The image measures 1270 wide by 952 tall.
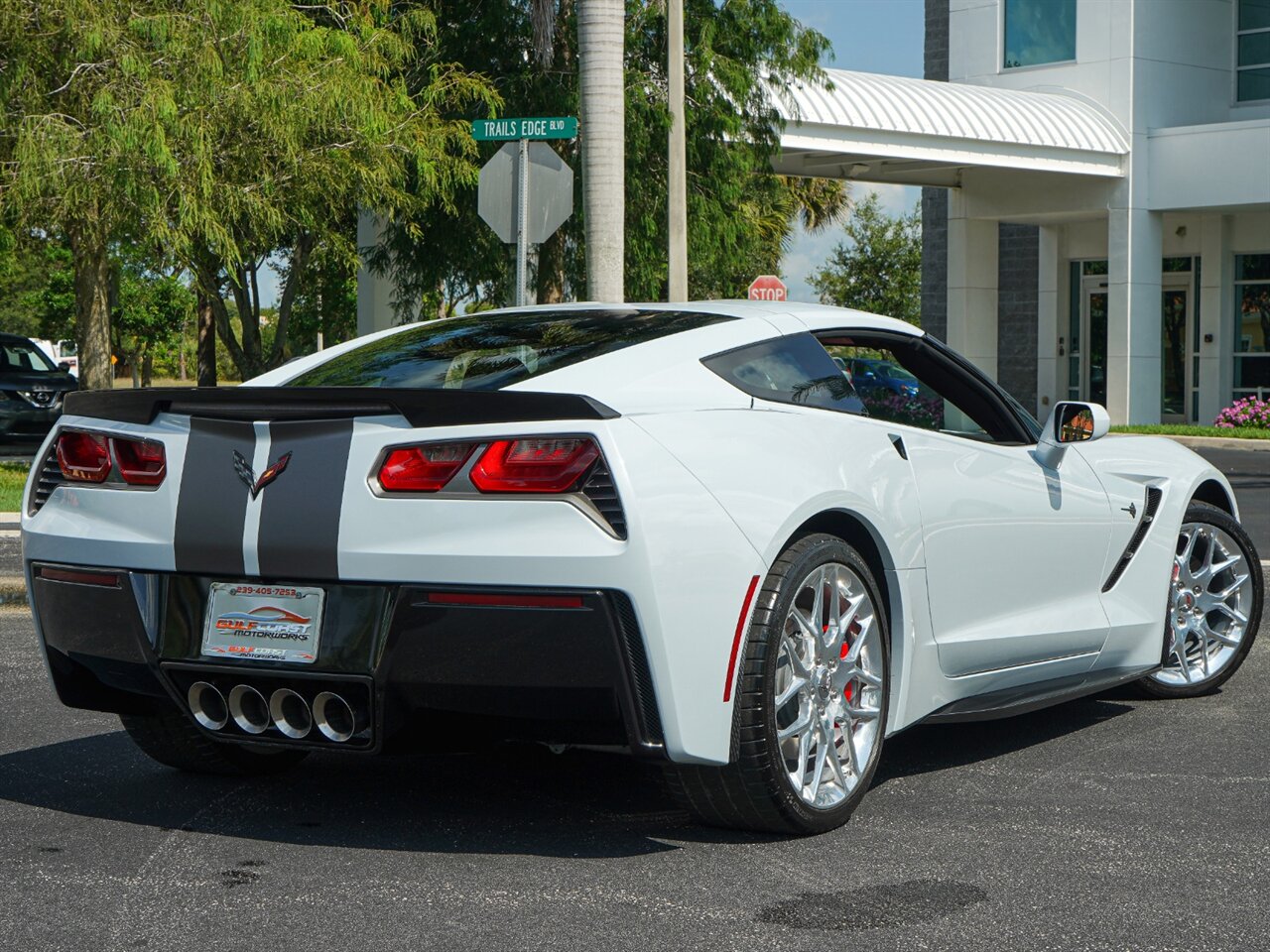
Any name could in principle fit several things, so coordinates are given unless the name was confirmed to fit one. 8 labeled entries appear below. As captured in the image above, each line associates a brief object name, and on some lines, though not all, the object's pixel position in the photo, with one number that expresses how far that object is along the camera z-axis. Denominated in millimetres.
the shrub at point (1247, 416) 29414
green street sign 12281
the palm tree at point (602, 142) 14719
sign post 12359
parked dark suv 24138
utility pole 20359
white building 29984
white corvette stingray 4184
